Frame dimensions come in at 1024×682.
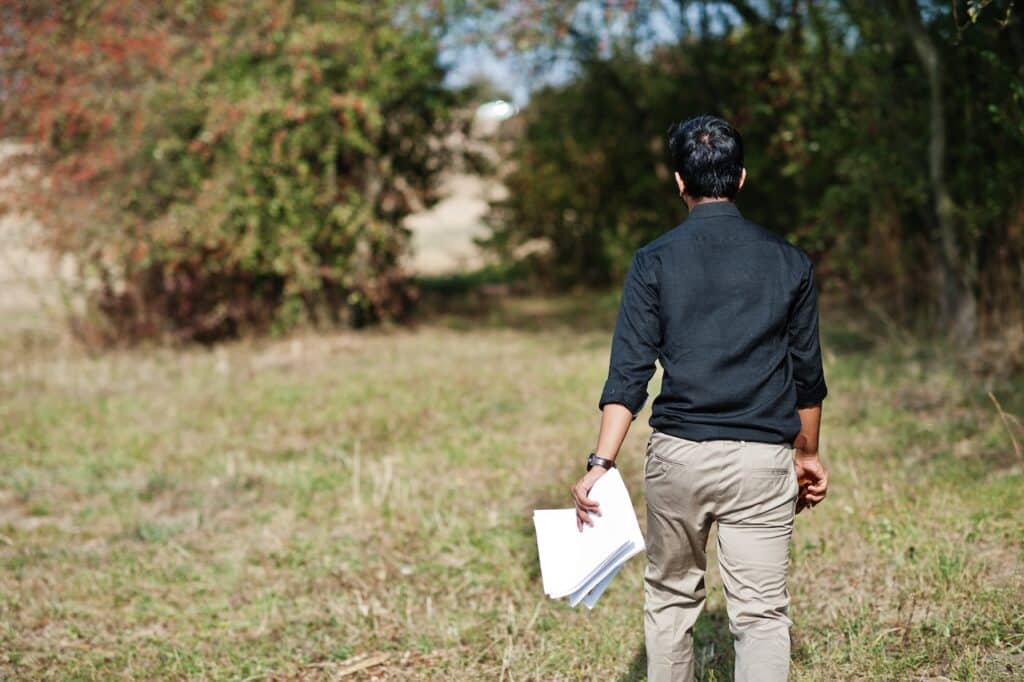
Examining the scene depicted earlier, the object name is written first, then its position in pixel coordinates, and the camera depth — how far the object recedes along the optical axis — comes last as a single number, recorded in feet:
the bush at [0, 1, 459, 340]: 38.65
